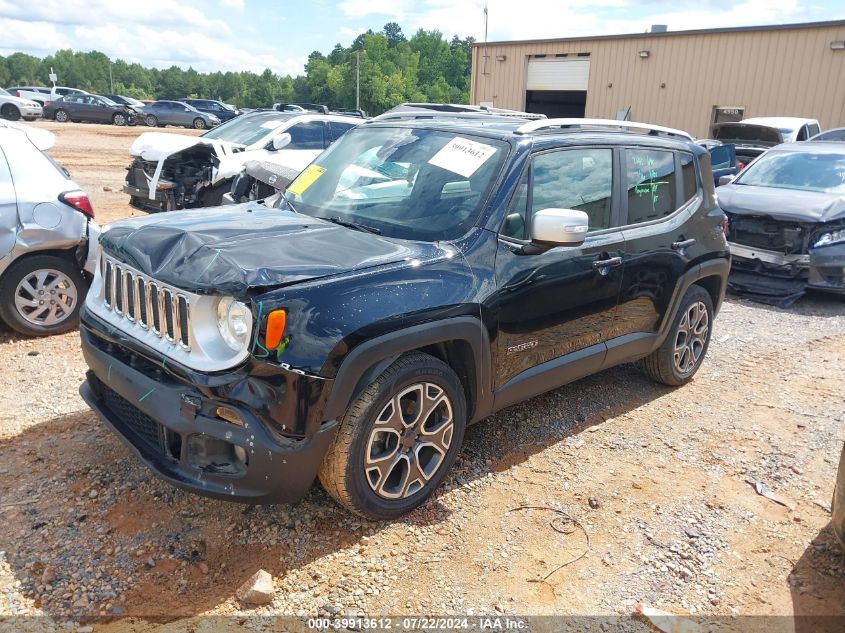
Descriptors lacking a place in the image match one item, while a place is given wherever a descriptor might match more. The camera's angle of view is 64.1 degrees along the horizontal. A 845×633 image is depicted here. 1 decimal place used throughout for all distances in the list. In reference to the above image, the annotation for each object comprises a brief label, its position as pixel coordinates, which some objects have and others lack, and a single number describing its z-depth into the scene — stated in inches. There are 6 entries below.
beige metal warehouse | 780.6
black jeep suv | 108.9
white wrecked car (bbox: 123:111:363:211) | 346.6
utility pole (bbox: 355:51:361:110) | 2832.2
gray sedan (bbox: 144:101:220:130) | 1365.7
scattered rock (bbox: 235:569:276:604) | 107.3
